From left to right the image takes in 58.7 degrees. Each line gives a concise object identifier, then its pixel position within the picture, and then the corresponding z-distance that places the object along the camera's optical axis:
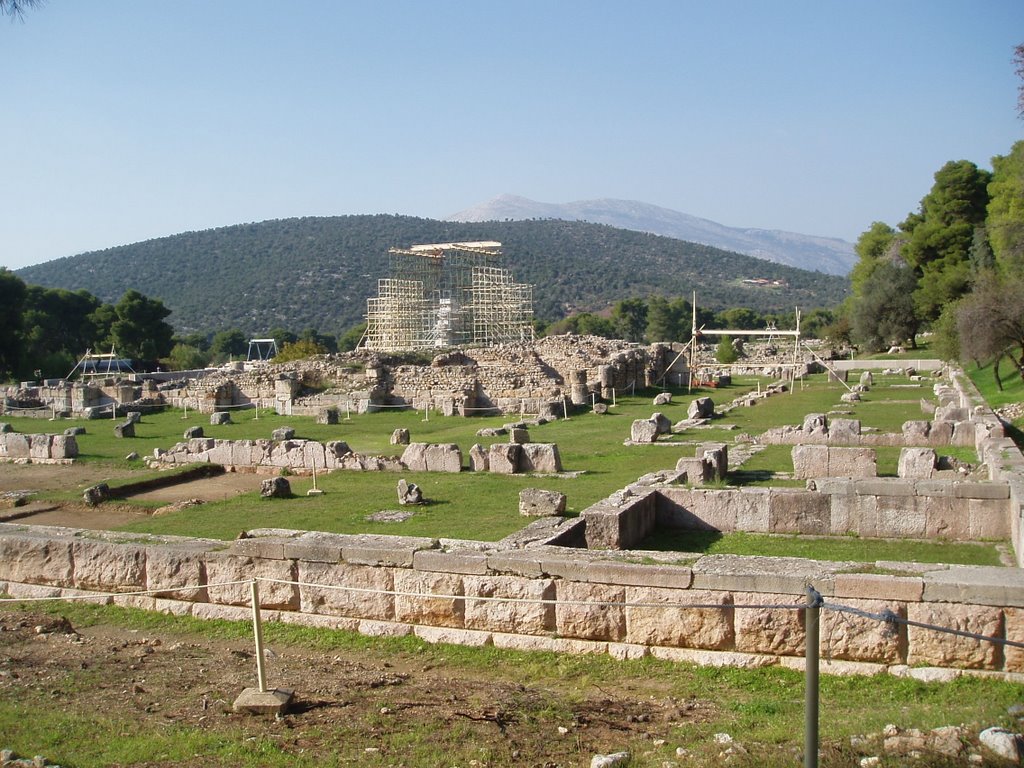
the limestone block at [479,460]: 16.97
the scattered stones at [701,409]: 24.61
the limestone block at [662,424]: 20.89
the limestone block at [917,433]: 17.75
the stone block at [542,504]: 12.07
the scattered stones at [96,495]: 15.11
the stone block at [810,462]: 14.62
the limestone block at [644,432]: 20.12
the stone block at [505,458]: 16.58
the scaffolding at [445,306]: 58.78
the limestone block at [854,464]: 14.42
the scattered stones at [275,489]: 14.93
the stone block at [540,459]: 16.47
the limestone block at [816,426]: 18.97
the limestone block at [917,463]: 13.83
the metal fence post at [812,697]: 3.82
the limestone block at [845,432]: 18.27
